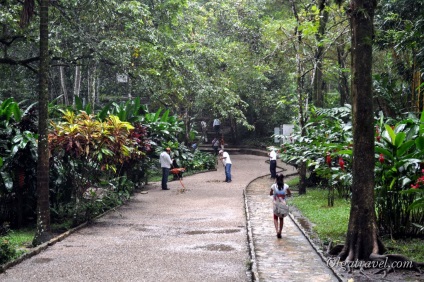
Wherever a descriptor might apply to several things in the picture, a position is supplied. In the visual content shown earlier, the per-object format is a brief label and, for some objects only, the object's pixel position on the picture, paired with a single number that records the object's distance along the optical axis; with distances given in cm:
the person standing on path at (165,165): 2256
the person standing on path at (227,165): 2508
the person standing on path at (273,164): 2519
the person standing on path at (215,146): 4044
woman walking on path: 1153
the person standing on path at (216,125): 4506
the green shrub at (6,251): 905
